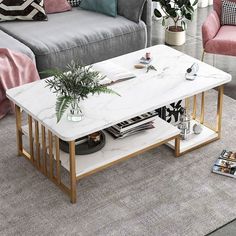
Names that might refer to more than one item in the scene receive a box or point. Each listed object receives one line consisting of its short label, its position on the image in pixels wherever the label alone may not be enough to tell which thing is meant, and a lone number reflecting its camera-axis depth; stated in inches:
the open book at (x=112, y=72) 152.1
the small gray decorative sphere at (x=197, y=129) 160.6
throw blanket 170.9
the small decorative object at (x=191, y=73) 154.2
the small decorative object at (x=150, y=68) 159.2
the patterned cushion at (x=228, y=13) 200.8
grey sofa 182.9
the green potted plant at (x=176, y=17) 213.9
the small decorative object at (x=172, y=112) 161.8
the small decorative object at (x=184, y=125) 158.2
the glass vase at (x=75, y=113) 134.8
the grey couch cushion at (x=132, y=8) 199.5
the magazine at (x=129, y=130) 148.3
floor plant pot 222.4
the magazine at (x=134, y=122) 147.5
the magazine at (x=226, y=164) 148.3
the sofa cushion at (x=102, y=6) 201.8
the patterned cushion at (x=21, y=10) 194.4
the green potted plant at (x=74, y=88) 131.0
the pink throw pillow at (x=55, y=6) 204.4
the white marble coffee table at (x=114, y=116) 135.5
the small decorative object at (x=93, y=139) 144.0
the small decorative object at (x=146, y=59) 162.9
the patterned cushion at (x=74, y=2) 210.8
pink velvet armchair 189.3
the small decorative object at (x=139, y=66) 160.9
